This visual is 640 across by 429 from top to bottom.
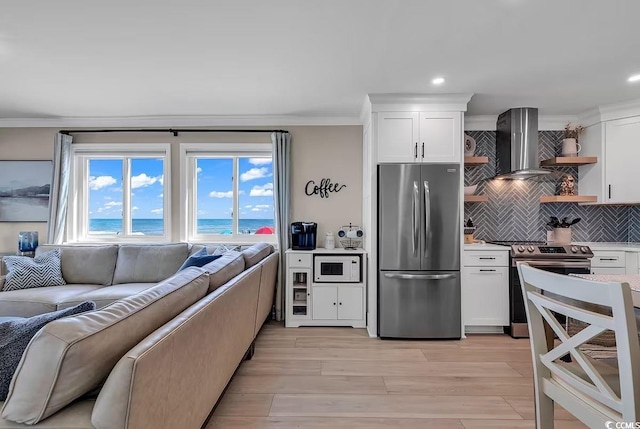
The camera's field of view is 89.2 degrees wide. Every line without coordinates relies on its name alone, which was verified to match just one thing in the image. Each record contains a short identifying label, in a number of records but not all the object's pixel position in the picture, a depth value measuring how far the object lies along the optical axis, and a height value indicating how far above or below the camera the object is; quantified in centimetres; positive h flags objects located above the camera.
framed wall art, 411 +33
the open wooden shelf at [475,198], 368 +22
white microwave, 361 -58
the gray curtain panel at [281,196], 392 +25
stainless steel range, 328 -45
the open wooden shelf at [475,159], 365 +65
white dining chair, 96 -49
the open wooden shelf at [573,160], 368 +66
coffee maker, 376 -23
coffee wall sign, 409 +36
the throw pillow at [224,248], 348 -37
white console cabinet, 360 -91
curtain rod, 405 +107
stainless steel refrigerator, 326 -35
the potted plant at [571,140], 376 +91
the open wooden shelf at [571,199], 370 +21
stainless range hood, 357 +82
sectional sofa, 93 -49
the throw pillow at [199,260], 275 -38
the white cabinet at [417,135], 336 +85
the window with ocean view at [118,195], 416 +27
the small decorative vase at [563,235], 373 -21
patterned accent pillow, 319 -57
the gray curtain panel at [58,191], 396 +30
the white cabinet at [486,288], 341 -74
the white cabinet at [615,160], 351 +63
